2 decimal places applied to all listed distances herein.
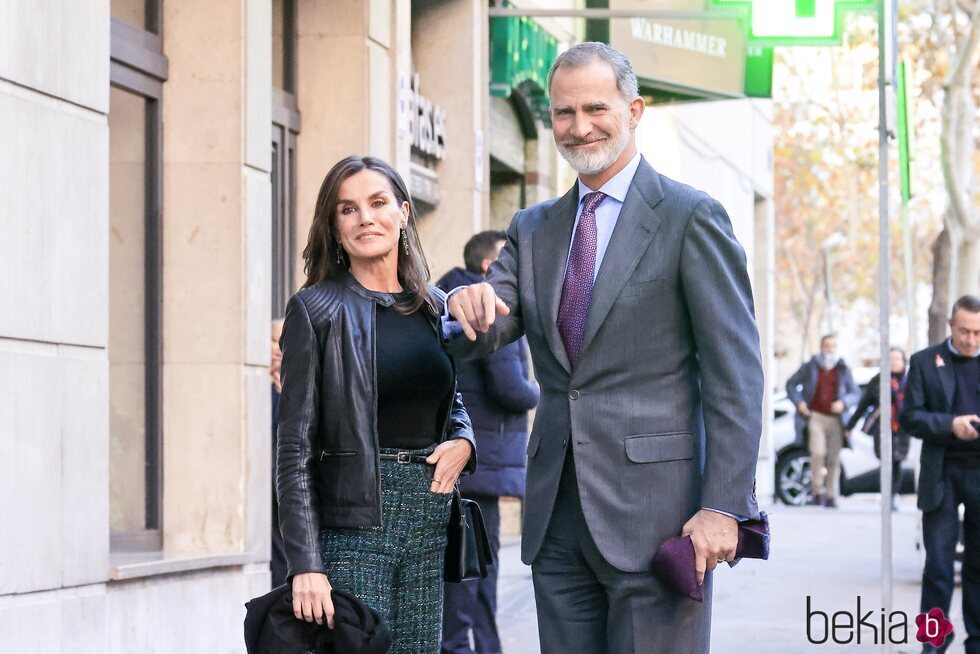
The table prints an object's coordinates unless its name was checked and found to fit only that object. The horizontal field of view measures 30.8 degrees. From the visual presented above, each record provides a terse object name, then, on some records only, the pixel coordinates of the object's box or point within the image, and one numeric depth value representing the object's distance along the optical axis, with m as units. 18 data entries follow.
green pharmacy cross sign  10.14
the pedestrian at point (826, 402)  23.47
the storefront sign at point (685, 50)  17.97
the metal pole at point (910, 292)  12.67
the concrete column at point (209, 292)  8.97
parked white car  25.28
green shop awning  14.95
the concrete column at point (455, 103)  14.08
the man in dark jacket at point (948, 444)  10.21
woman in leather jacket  4.59
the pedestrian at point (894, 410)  18.67
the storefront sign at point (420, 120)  12.33
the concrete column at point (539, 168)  17.67
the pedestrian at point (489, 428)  8.78
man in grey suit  4.15
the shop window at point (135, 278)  8.61
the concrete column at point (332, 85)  11.39
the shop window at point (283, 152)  10.88
